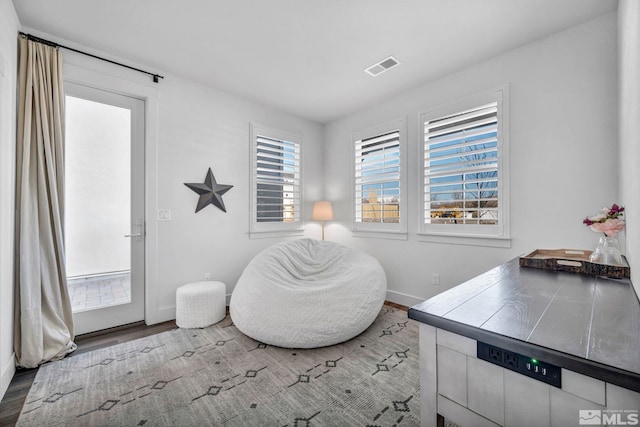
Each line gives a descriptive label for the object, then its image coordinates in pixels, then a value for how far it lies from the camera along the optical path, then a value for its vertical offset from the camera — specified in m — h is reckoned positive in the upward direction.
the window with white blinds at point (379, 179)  3.54 +0.47
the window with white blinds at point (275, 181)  3.75 +0.48
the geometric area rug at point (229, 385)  1.55 -1.14
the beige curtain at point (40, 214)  2.05 +0.00
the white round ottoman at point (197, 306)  2.72 -0.93
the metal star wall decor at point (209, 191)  3.19 +0.27
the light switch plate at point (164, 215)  2.93 -0.02
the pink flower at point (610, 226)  1.56 -0.07
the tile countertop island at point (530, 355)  0.66 -0.38
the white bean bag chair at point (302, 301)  2.26 -0.78
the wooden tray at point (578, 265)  1.46 -0.31
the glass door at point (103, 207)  2.53 +0.07
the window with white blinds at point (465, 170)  2.70 +0.46
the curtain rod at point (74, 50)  2.21 +1.44
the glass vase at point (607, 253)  1.53 -0.22
